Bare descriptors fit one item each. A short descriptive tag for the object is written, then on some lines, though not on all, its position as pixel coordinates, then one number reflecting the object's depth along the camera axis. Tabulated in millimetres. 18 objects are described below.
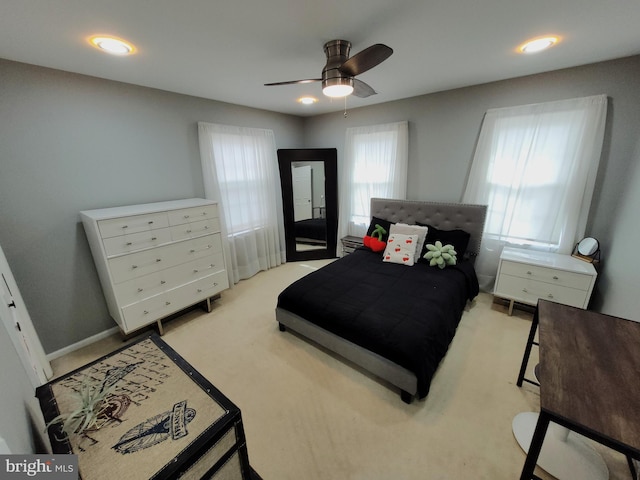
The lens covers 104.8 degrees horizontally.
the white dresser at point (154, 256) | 2129
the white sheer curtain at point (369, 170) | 3496
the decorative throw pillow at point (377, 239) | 3244
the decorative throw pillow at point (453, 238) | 2920
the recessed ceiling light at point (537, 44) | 1757
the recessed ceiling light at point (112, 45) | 1583
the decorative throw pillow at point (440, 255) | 2742
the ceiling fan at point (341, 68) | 1548
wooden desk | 837
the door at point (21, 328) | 1441
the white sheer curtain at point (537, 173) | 2373
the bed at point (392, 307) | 1730
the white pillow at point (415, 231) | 2993
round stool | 1312
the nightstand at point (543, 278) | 2273
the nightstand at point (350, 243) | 3941
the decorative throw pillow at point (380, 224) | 3402
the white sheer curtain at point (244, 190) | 3188
